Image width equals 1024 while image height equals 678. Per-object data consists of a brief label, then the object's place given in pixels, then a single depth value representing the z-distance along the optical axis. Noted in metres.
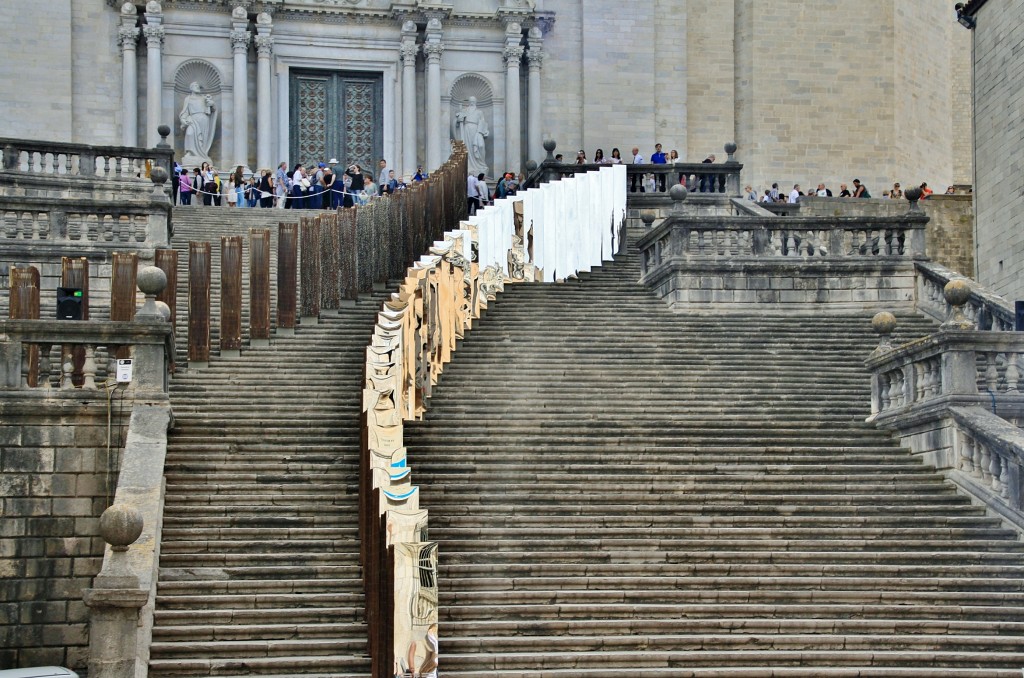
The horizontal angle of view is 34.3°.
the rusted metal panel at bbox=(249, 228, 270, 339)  21.19
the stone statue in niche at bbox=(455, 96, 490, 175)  37.53
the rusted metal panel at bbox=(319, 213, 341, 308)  23.08
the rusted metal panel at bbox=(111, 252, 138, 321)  18.75
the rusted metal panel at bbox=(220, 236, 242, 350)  20.59
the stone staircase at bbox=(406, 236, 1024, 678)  14.74
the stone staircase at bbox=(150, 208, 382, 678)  14.45
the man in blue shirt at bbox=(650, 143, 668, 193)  34.65
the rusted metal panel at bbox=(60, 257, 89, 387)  18.77
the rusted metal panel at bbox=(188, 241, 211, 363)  20.00
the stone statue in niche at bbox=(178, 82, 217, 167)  35.97
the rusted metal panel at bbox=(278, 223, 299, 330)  21.84
